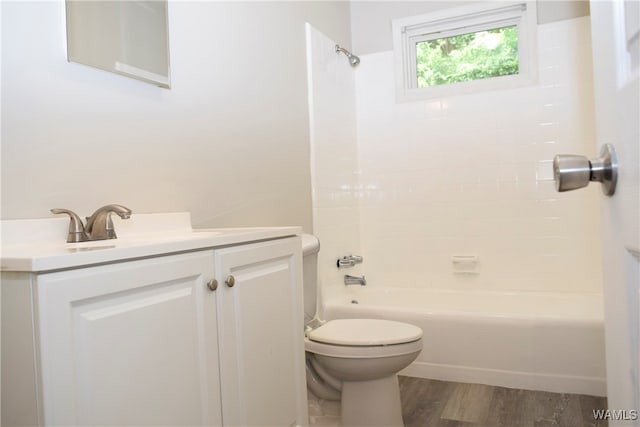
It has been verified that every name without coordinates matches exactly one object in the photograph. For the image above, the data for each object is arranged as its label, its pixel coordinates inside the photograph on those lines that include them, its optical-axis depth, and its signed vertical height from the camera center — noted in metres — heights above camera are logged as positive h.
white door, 0.50 +0.00
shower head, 3.21 +1.05
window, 3.10 +1.03
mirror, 1.41 +0.58
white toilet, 1.86 -0.58
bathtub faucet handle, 3.11 -0.33
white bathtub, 2.36 -0.71
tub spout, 3.20 -0.47
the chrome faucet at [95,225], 1.31 -0.01
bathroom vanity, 0.78 -0.22
